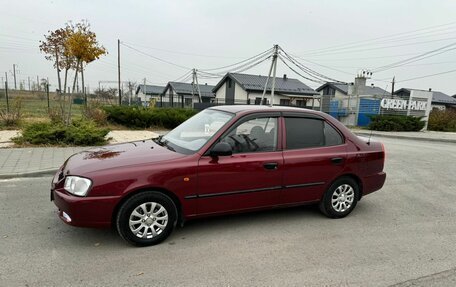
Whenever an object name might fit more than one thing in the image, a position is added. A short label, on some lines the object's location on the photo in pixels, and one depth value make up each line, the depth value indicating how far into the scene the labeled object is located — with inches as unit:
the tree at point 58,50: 495.5
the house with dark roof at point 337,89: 1853.3
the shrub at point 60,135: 368.8
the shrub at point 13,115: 505.0
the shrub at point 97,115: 574.7
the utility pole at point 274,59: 1101.7
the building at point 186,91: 2090.3
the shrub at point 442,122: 927.0
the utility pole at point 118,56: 1350.9
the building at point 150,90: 2619.3
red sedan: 140.2
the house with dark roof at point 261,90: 1615.4
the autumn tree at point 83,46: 403.1
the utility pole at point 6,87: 667.8
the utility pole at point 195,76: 1656.3
